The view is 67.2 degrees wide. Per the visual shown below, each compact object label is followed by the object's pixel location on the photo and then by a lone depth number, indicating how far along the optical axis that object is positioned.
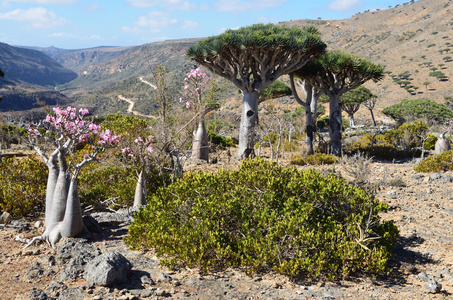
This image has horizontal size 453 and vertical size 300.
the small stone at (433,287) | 3.49
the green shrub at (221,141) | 14.38
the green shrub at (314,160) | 11.11
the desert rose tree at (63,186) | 4.39
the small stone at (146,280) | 3.54
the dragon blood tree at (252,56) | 10.31
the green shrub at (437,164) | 9.54
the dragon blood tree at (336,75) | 11.89
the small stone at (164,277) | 3.63
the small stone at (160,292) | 3.30
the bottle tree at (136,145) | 5.95
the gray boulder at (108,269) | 3.34
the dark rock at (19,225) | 5.03
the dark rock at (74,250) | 3.91
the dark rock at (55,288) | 3.24
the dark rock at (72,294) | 3.15
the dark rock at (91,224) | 4.91
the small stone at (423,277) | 3.81
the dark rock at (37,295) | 3.04
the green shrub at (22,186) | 5.46
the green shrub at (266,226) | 3.71
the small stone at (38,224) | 5.17
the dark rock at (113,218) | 5.41
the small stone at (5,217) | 5.20
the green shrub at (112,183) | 6.32
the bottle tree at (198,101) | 10.14
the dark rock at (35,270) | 3.64
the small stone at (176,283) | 3.53
